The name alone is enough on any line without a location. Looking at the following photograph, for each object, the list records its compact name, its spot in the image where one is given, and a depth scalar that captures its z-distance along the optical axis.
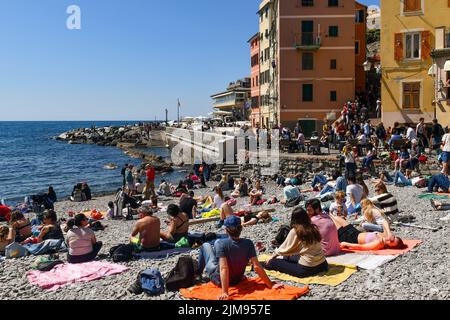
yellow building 33.16
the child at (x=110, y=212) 20.27
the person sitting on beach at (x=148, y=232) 11.32
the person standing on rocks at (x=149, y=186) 24.78
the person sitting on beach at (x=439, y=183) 17.64
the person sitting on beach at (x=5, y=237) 12.99
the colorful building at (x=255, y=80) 58.50
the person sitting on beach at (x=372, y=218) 11.11
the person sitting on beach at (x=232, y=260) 7.97
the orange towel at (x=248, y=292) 7.86
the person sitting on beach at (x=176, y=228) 12.10
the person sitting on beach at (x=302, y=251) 8.63
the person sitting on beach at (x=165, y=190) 26.95
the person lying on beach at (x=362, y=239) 10.48
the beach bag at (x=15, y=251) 12.41
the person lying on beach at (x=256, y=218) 14.88
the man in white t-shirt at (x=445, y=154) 19.70
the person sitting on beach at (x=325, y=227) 9.89
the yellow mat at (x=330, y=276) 8.58
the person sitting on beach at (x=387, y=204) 12.96
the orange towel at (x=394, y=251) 10.10
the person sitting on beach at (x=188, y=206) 17.08
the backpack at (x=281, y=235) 10.96
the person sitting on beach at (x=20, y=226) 14.24
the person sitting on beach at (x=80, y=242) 10.98
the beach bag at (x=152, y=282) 8.58
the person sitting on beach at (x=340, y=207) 14.48
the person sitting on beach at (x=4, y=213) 21.13
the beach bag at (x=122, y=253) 11.05
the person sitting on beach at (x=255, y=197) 21.20
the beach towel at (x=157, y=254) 11.23
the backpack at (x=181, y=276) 8.71
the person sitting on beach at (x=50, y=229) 13.03
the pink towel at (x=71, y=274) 9.74
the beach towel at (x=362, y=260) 9.32
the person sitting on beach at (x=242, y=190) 24.30
